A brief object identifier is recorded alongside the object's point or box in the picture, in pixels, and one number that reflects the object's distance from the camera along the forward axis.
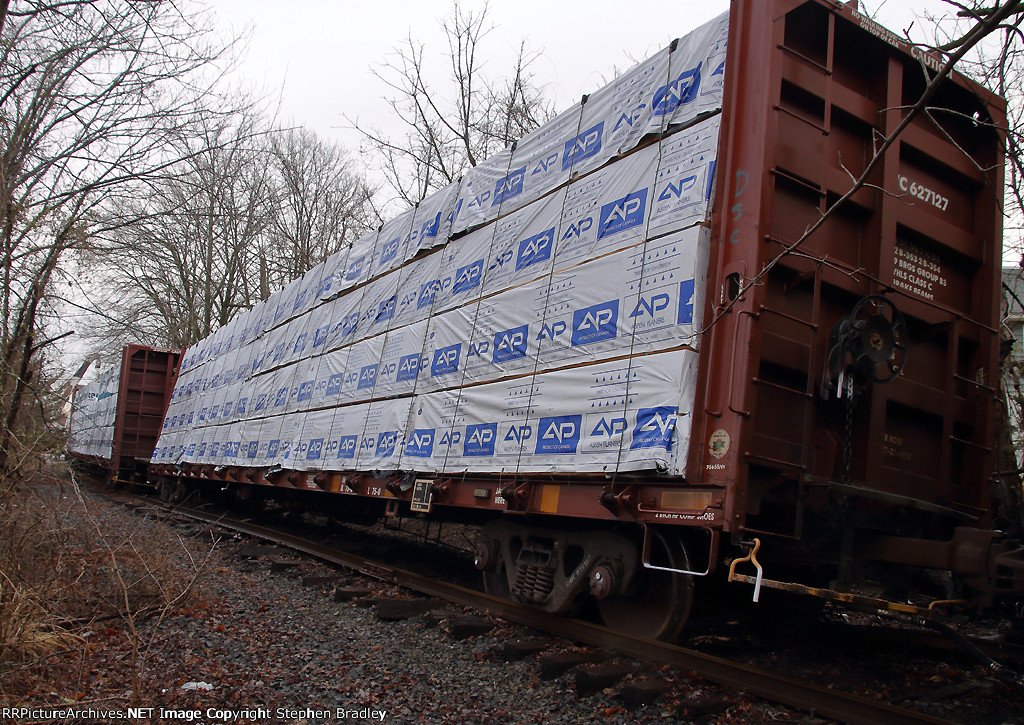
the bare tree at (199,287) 28.78
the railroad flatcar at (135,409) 19.11
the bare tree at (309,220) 29.11
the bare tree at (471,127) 18.06
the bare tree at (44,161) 7.39
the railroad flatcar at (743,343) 4.43
